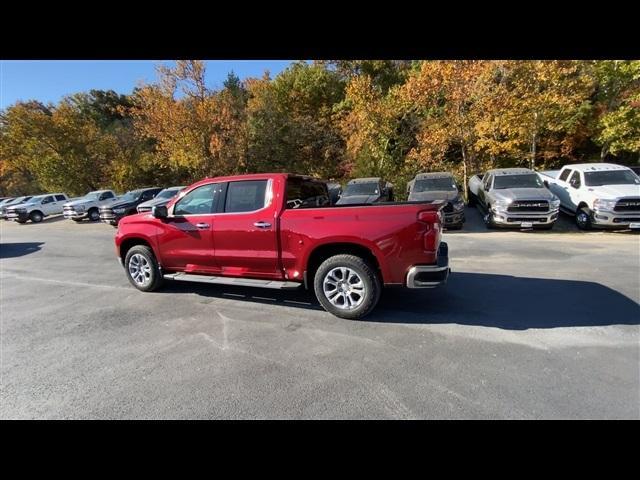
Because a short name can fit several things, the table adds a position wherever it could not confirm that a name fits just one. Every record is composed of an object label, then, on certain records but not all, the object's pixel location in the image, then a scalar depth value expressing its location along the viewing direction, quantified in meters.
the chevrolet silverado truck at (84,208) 18.05
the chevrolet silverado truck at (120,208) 15.42
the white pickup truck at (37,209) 21.33
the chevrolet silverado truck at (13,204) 23.21
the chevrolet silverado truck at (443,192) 10.05
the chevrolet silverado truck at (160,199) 14.29
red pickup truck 3.83
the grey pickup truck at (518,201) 9.15
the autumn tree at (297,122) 24.73
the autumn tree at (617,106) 14.43
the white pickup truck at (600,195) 8.49
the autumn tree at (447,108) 14.10
